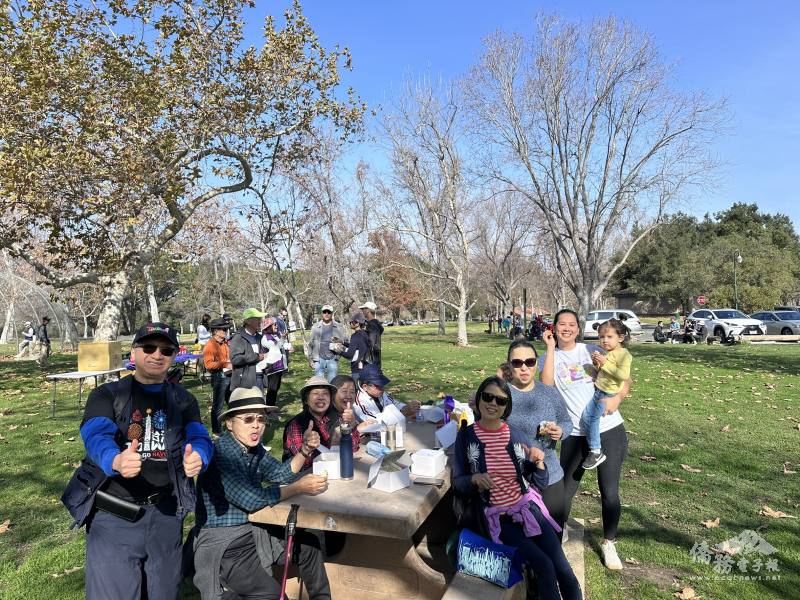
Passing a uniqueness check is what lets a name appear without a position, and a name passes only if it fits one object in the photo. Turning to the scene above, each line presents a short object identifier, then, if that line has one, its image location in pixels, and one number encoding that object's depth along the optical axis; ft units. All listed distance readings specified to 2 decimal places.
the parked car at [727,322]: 83.35
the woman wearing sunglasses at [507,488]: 10.03
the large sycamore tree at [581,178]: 71.31
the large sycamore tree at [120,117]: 37.42
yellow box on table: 42.32
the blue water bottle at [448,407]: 17.65
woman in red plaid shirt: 13.50
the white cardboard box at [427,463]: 11.12
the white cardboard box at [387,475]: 10.54
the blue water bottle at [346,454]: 11.11
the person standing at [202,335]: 52.83
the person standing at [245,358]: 23.81
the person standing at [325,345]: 31.89
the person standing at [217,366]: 25.09
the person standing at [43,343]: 64.54
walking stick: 9.20
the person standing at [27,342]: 86.12
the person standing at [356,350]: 30.91
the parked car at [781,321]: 91.91
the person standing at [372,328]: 35.24
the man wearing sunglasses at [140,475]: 7.93
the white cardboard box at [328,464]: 11.32
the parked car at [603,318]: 92.68
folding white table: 30.12
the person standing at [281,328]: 48.71
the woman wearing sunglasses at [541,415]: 11.68
